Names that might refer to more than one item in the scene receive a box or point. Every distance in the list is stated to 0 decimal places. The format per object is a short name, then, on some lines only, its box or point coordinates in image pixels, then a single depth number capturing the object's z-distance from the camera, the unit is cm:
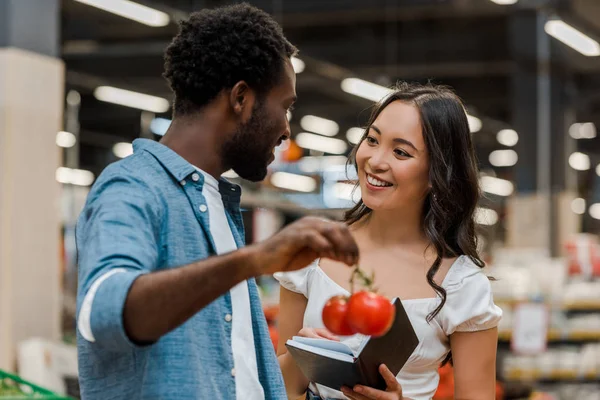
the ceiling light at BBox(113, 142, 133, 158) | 2261
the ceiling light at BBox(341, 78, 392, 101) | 1220
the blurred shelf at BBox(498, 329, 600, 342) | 718
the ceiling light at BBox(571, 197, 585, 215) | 2577
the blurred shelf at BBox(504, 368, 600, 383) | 711
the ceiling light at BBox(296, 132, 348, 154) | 2270
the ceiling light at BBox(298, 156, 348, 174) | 2427
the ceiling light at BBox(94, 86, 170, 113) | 1411
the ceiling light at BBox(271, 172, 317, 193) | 2445
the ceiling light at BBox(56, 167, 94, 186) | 2261
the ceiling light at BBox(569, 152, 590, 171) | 2418
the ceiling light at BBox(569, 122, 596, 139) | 2307
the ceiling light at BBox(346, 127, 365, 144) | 2159
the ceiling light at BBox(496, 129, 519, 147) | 2292
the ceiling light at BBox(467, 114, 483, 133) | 1642
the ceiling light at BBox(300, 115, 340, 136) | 2094
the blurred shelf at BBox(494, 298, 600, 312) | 724
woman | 241
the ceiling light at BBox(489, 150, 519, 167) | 2739
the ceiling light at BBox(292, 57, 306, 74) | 1045
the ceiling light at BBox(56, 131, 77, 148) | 1855
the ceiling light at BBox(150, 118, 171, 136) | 1651
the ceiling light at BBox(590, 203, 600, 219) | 3111
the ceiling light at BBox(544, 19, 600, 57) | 893
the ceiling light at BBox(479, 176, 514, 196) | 2697
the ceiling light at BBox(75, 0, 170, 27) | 736
